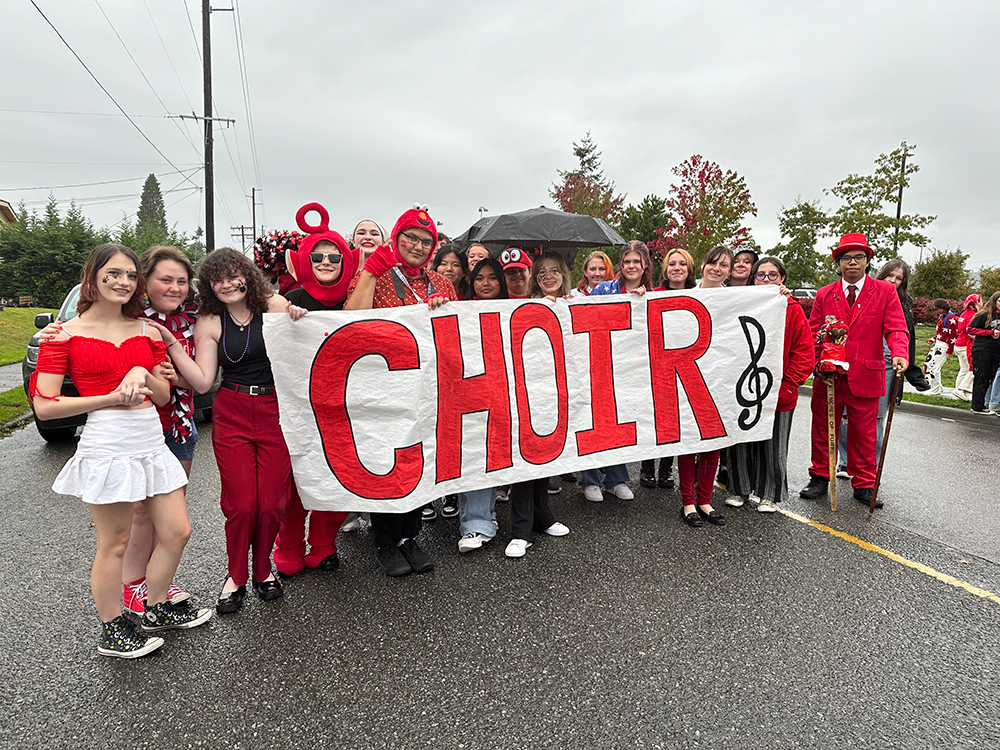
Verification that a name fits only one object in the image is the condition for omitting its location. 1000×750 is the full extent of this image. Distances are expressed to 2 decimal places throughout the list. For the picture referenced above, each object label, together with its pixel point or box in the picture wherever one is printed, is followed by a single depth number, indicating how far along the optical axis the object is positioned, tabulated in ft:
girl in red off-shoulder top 7.78
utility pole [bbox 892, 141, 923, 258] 68.54
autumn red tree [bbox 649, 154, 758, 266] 78.79
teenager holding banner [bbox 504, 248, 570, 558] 12.18
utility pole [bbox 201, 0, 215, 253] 57.52
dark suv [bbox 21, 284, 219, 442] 19.67
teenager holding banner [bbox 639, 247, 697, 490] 14.89
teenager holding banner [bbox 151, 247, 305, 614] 9.66
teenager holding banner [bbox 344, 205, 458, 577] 10.85
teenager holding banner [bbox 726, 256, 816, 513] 14.32
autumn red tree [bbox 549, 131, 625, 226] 106.22
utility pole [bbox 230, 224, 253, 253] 207.51
